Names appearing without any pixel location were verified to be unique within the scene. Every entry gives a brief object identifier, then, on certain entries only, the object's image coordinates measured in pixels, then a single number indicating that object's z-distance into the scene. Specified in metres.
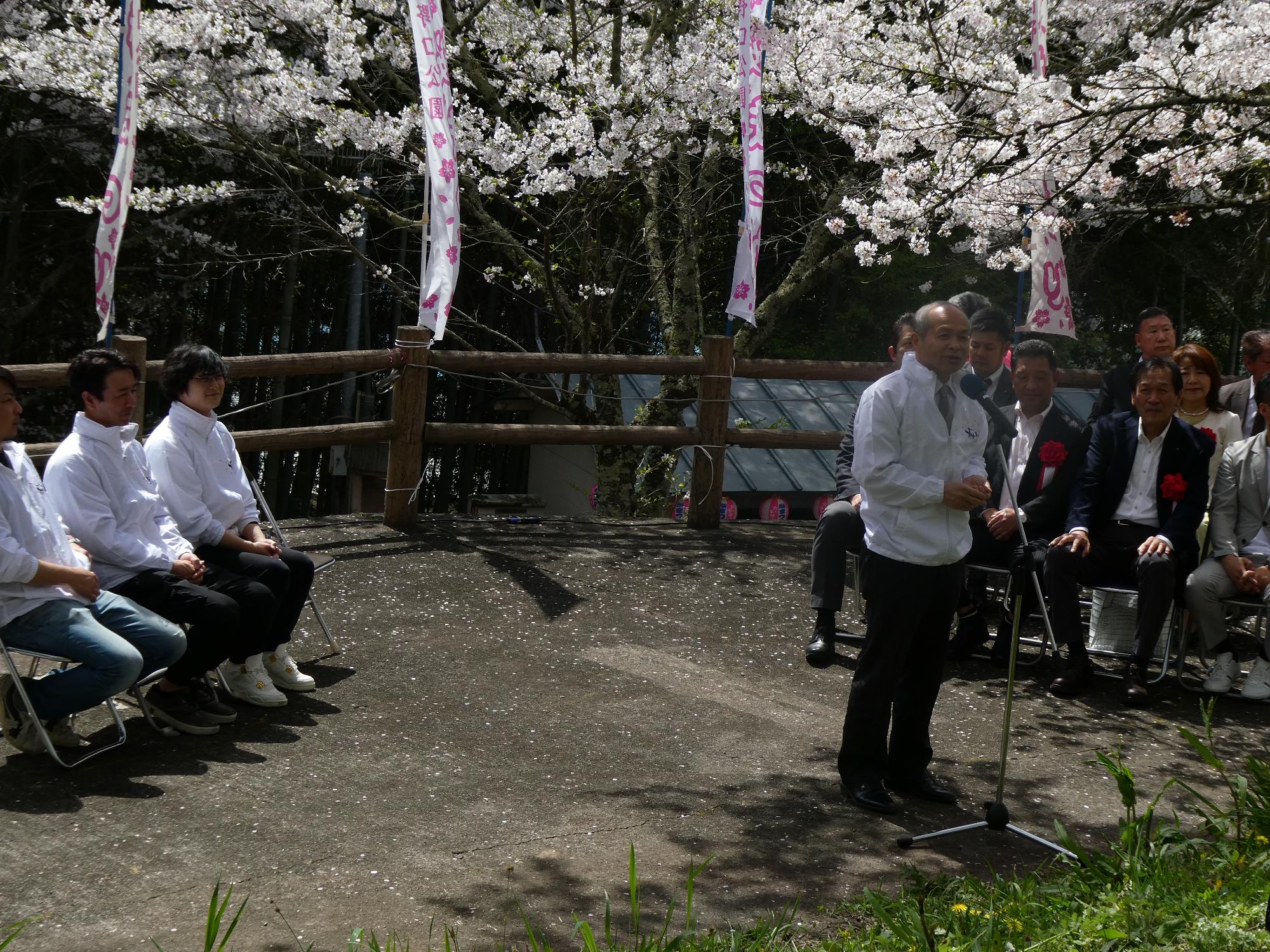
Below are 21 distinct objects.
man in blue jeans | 4.46
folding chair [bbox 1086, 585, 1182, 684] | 5.92
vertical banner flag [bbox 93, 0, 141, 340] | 6.73
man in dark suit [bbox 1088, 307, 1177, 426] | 6.60
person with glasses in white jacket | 5.37
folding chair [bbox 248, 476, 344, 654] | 5.95
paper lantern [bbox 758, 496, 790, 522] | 13.50
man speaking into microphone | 4.32
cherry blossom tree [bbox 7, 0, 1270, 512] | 9.40
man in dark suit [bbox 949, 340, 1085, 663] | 6.23
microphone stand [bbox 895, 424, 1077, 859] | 3.94
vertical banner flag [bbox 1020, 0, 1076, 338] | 9.18
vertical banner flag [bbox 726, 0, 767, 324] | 8.62
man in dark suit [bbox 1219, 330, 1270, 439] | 6.61
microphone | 4.14
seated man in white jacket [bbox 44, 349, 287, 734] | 4.89
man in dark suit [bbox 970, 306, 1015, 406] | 6.16
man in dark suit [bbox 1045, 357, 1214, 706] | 5.84
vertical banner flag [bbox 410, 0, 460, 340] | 7.48
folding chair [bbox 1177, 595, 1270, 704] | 5.78
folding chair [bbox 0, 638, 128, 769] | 4.38
